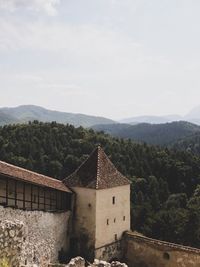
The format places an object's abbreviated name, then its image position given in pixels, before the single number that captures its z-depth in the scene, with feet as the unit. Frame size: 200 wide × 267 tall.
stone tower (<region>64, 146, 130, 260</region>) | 119.65
